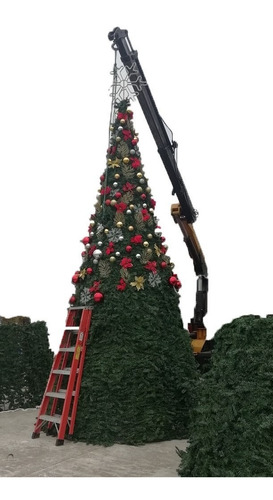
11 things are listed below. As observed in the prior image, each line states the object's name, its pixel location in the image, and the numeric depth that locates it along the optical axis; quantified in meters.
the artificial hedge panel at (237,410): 3.92
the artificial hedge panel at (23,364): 9.21
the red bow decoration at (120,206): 7.66
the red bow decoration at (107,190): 7.81
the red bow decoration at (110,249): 7.41
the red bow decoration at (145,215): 7.73
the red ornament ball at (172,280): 7.66
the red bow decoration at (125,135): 8.02
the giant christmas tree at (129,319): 6.56
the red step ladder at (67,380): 6.55
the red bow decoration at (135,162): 7.88
